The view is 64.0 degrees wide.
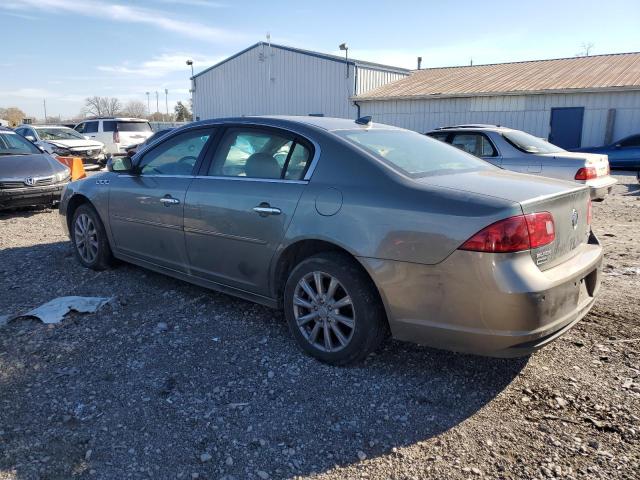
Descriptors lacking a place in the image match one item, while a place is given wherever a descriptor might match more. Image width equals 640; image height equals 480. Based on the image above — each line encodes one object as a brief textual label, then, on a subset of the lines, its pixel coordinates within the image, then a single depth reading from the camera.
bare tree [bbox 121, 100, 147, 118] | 86.69
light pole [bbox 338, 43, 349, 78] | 23.72
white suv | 18.89
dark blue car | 15.66
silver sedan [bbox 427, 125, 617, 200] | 7.90
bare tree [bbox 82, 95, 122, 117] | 84.56
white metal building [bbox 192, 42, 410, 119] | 24.67
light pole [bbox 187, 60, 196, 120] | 30.72
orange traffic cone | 10.88
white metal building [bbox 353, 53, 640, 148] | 19.12
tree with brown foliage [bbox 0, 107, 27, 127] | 74.34
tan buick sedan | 2.67
